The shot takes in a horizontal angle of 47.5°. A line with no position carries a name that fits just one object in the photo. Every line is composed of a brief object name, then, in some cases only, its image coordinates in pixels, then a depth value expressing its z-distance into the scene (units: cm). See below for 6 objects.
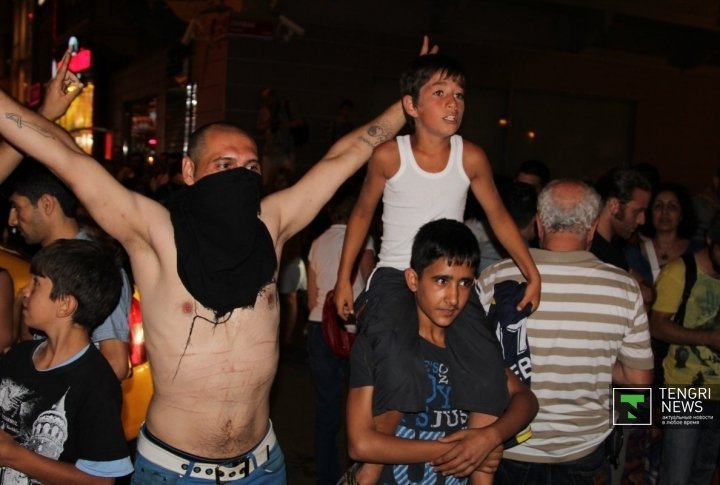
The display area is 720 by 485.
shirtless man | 309
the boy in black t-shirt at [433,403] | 331
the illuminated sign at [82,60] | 2244
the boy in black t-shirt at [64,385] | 311
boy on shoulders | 406
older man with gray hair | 406
